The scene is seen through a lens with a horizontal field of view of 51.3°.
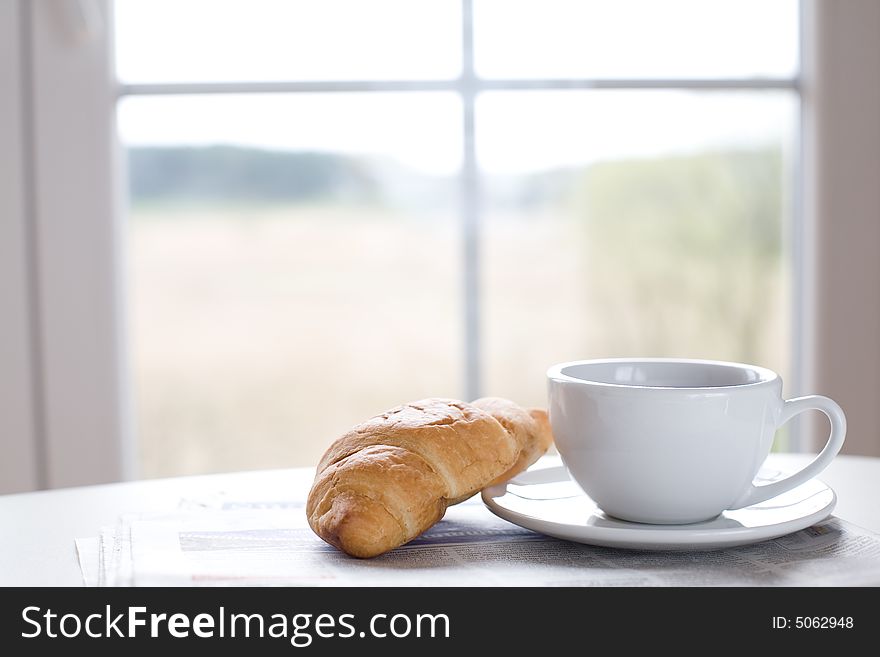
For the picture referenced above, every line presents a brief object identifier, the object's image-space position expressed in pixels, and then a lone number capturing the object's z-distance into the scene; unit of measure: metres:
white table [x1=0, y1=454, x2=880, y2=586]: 0.54
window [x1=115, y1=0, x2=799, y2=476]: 2.13
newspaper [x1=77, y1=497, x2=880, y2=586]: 0.47
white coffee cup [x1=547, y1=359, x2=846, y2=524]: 0.53
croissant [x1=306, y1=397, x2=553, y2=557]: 0.52
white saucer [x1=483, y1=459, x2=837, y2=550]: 0.51
